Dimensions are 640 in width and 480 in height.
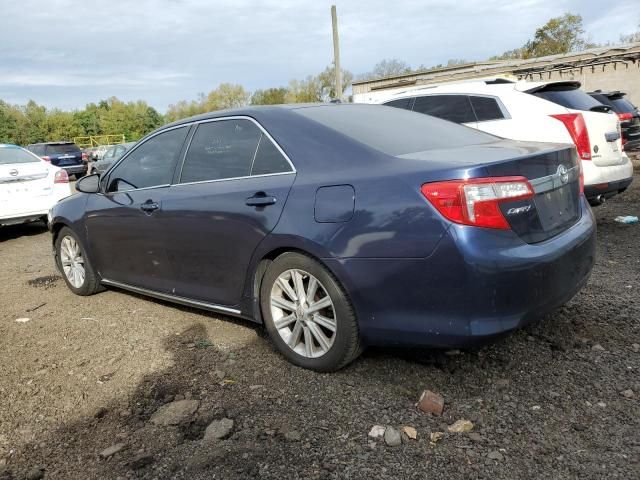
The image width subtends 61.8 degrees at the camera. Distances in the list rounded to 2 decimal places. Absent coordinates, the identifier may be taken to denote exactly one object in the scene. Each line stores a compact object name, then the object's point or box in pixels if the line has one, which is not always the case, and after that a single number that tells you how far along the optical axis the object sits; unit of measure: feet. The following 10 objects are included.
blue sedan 8.17
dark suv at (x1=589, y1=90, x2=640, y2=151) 35.37
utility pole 75.61
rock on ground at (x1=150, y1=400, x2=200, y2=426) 8.86
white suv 18.71
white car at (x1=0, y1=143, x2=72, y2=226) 25.67
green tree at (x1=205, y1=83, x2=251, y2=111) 233.55
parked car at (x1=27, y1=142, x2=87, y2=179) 72.49
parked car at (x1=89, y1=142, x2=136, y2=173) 57.98
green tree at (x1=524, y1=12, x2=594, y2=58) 152.15
